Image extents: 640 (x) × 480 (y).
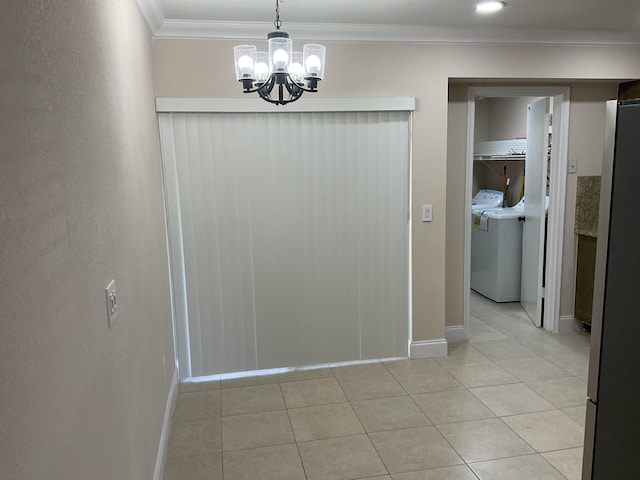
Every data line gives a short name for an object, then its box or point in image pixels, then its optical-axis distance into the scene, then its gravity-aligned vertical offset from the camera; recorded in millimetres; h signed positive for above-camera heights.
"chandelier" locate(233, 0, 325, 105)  2221 +515
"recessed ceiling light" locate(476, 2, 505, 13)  2867 +978
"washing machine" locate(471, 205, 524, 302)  4977 -857
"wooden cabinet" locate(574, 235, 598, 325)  4039 -925
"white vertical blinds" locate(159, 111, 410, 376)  3285 -409
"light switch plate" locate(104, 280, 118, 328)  1528 -394
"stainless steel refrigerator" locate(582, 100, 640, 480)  1425 -428
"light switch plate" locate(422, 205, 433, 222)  3582 -303
